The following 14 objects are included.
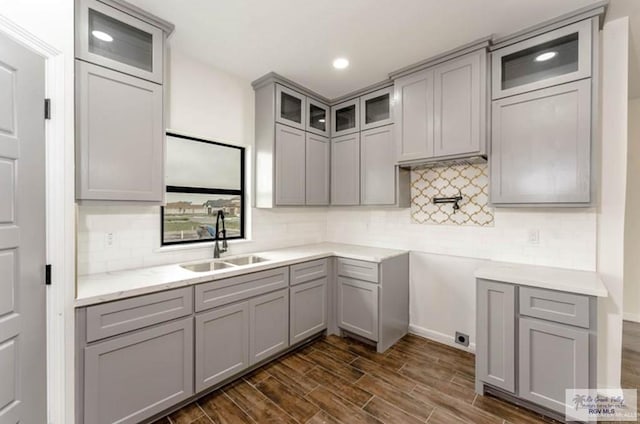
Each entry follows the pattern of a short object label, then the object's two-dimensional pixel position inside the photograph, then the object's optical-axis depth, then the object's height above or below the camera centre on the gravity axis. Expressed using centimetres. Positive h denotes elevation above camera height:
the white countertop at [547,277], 178 -48
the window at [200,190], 260 +20
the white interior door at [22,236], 126 -13
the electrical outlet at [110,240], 211 -23
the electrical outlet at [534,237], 240 -23
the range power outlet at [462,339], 279 -129
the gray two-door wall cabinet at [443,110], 236 +92
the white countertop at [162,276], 163 -48
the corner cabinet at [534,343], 177 -91
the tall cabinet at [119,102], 175 +73
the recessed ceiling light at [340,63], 259 +140
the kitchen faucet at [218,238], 270 -28
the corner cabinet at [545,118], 197 +70
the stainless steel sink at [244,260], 279 -51
